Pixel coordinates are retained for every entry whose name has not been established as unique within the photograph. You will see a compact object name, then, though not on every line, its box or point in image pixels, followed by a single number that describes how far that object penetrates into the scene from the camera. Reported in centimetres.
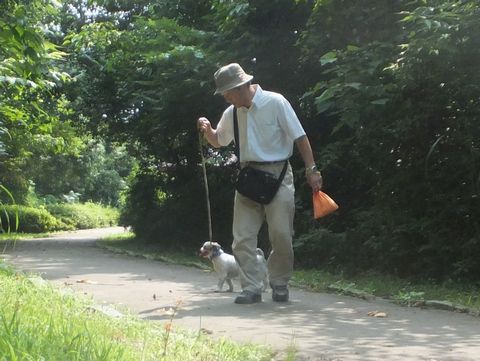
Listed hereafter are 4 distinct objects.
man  664
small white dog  798
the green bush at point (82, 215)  3994
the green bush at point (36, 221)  3391
